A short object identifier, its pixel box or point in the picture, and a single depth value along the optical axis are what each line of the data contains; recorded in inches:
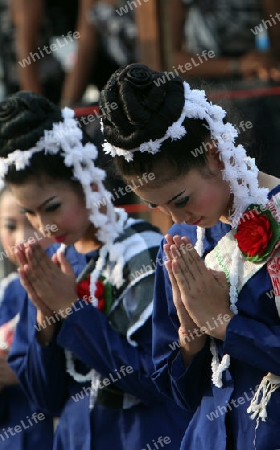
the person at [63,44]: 410.0
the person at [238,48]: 307.6
